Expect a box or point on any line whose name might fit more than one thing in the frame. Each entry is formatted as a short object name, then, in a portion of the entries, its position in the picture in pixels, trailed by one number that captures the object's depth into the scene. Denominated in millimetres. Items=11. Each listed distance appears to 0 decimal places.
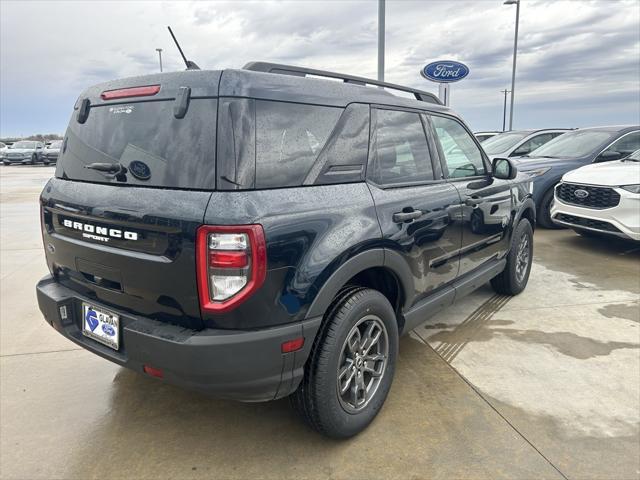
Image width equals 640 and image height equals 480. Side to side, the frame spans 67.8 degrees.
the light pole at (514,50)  18556
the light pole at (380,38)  8859
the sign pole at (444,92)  10562
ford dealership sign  11117
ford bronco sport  2000
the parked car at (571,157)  7789
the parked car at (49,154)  29953
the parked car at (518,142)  9656
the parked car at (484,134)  15405
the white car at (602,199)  5871
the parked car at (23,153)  29484
